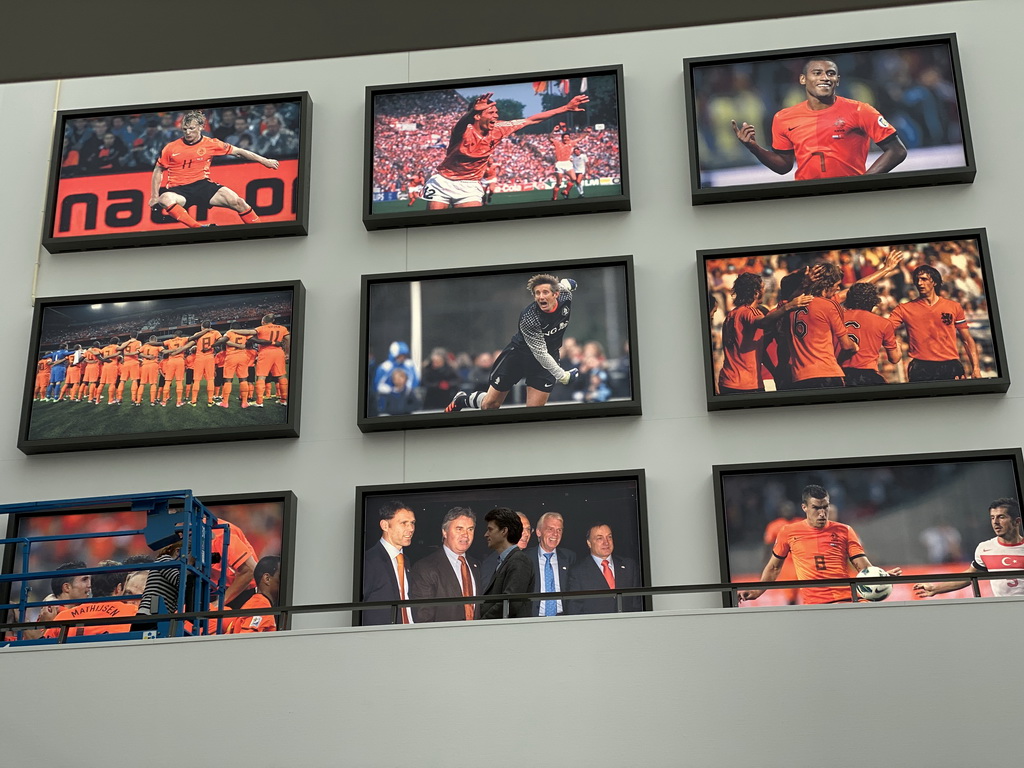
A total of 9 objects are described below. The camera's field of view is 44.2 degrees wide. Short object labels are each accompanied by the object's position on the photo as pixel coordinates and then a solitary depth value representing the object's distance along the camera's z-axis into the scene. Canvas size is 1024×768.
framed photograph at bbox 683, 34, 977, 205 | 9.78
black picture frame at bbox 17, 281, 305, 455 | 9.68
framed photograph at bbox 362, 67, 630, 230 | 10.01
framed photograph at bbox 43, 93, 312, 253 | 10.32
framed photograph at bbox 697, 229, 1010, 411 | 9.23
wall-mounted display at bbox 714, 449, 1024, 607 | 8.77
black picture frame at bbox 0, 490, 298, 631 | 9.36
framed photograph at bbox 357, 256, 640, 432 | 9.48
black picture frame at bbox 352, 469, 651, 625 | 9.06
